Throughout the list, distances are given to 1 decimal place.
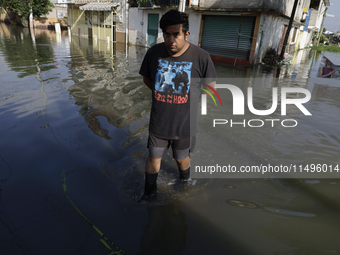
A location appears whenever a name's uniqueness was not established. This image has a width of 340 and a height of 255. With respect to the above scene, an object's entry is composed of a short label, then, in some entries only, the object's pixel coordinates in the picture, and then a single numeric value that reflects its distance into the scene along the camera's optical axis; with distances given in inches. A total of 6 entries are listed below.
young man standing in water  85.7
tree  1393.5
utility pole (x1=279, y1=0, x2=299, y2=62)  452.3
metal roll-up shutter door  626.2
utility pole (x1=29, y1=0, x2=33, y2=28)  1419.2
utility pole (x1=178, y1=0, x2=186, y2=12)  588.1
